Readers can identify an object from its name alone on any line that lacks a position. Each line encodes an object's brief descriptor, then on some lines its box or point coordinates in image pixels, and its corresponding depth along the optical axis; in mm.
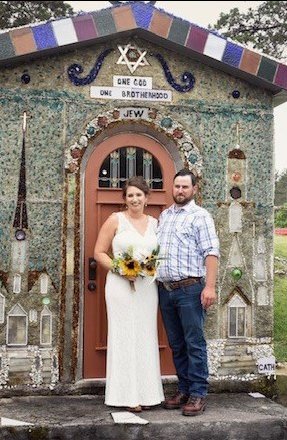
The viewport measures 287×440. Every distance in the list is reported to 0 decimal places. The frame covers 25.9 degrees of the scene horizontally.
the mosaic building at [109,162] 5773
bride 5281
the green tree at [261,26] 12055
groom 5223
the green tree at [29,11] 13273
